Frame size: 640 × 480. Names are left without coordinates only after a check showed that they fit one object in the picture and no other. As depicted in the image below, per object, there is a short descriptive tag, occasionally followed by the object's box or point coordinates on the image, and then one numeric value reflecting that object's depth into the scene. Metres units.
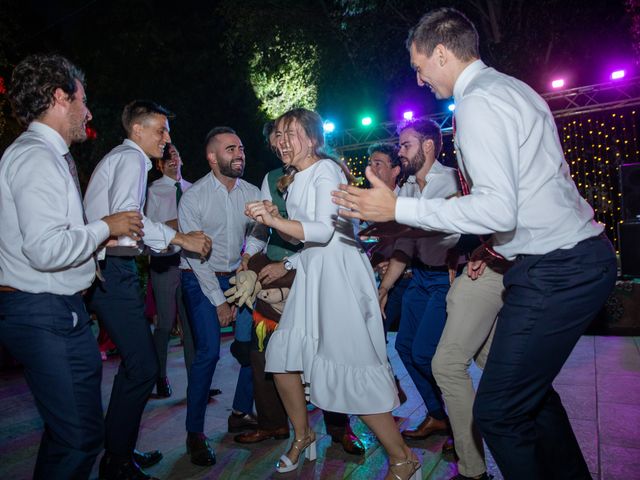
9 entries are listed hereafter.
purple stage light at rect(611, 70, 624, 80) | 10.27
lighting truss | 10.62
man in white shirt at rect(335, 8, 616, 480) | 1.76
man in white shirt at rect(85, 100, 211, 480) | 2.72
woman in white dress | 2.57
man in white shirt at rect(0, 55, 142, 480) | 1.90
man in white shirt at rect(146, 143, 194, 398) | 4.61
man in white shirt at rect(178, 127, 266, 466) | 3.33
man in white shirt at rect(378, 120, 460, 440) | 3.27
